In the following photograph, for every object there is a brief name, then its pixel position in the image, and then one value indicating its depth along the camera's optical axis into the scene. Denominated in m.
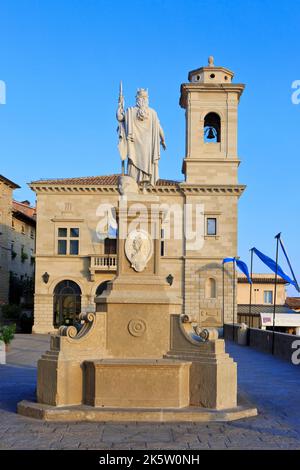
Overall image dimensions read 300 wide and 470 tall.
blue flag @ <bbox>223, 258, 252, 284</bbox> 38.67
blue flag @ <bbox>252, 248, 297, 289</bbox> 31.54
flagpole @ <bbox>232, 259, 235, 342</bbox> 39.47
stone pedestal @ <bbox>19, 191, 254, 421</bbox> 8.89
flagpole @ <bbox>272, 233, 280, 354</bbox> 24.85
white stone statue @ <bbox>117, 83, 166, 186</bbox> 11.34
